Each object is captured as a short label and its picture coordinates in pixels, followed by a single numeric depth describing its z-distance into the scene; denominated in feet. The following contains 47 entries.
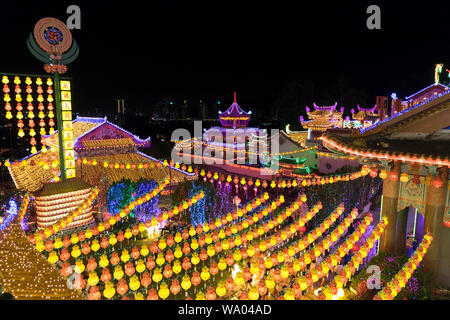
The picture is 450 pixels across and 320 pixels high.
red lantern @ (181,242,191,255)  27.37
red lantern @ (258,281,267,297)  19.93
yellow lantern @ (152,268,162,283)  21.25
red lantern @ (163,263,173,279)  22.79
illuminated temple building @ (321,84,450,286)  22.53
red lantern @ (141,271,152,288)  21.78
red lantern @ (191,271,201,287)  22.16
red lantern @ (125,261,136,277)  22.24
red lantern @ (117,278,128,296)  20.57
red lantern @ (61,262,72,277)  21.33
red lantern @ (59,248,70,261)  25.68
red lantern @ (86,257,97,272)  22.24
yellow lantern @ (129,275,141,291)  20.06
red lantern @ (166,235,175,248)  28.49
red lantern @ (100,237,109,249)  27.65
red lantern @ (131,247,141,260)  25.27
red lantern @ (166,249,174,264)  25.17
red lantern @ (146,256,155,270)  24.57
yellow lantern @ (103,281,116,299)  19.15
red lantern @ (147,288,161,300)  18.19
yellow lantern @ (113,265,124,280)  21.60
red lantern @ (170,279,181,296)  20.71
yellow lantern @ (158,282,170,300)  19.34
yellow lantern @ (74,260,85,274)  20.59
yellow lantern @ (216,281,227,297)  19.81
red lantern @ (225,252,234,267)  24.90
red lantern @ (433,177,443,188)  22.27
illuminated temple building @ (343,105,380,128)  81.38
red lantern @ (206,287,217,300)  18.70
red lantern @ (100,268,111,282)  21.49
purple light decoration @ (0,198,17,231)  26.77
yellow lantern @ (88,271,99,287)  20.45
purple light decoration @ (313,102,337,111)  79.19
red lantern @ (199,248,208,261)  25.70
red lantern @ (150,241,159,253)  27.25
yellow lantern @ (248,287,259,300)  19.25
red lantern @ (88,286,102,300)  19.28
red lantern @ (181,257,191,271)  24.03
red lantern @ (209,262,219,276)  22.81
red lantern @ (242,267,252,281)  22.18
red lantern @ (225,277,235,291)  20.58
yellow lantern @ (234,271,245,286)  21.70
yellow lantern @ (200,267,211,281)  22.18
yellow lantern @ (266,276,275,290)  20.25
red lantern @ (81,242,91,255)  26.53
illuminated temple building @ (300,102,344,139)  78.69
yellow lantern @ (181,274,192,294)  20.61
